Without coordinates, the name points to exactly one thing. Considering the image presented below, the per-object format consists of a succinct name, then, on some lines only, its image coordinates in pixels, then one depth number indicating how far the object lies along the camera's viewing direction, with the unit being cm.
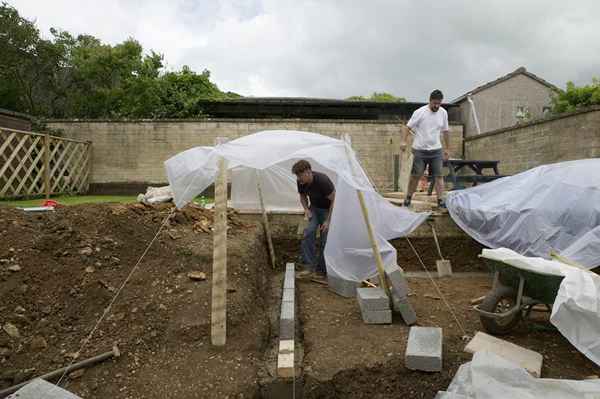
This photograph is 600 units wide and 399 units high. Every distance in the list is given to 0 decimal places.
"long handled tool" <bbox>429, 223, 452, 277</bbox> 552
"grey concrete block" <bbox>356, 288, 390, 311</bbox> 360
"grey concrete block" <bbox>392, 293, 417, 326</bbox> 361
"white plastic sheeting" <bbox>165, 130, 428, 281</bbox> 352
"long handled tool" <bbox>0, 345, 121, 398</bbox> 254
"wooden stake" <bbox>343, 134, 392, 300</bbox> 388
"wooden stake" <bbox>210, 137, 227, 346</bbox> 305
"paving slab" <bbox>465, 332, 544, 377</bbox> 268
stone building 1722
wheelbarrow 282
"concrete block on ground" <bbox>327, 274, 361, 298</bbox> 442
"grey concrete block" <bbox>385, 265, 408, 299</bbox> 361
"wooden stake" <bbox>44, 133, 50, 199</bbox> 1019
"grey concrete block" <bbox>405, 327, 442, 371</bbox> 273
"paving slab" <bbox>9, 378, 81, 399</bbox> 215
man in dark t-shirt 499
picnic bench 649
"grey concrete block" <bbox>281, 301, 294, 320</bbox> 359
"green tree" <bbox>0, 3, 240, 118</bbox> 1449
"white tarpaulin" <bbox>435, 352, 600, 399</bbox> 215
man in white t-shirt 553
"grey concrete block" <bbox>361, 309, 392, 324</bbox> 362
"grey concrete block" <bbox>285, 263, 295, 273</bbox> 516
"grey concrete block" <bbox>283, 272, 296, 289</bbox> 454
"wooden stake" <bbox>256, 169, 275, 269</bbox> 602
